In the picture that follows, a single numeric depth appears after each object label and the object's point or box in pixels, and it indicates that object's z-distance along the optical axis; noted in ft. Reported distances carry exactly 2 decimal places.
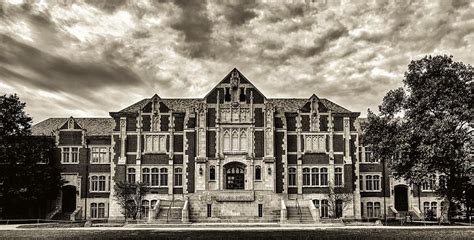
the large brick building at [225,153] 159.43
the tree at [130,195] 148.56
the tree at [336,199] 154.30
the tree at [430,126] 120.16
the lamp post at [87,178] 164.62
